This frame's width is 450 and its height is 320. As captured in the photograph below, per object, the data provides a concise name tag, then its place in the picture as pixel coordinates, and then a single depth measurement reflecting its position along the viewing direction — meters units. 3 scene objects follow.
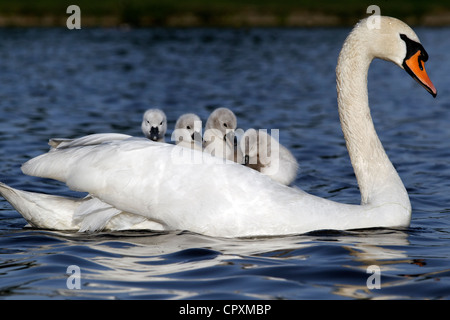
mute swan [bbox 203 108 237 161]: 15.53
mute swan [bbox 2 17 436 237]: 11.62
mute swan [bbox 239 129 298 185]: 14.10
